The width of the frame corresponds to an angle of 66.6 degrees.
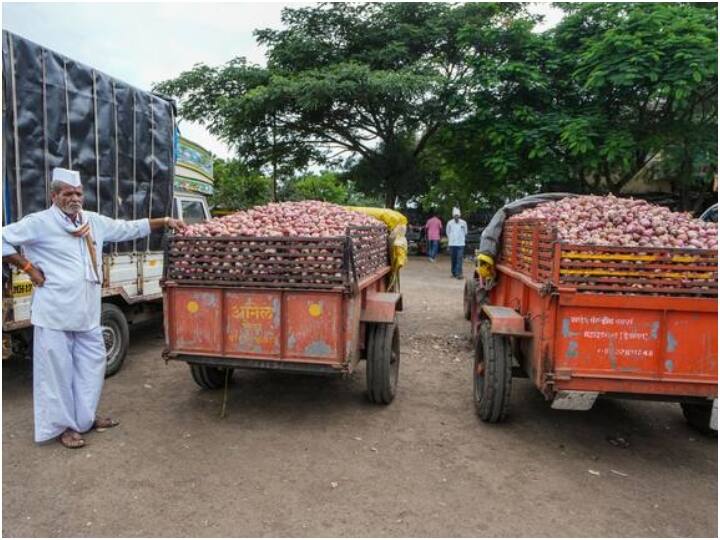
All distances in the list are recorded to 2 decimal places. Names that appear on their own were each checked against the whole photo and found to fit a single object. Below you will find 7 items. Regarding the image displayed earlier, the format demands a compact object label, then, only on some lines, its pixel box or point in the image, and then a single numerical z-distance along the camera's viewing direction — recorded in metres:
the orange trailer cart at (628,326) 3.60
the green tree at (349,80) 17.34
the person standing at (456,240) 13.59
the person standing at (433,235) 17.91
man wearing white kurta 3.81
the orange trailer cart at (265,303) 4.12
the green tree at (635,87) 11.53
